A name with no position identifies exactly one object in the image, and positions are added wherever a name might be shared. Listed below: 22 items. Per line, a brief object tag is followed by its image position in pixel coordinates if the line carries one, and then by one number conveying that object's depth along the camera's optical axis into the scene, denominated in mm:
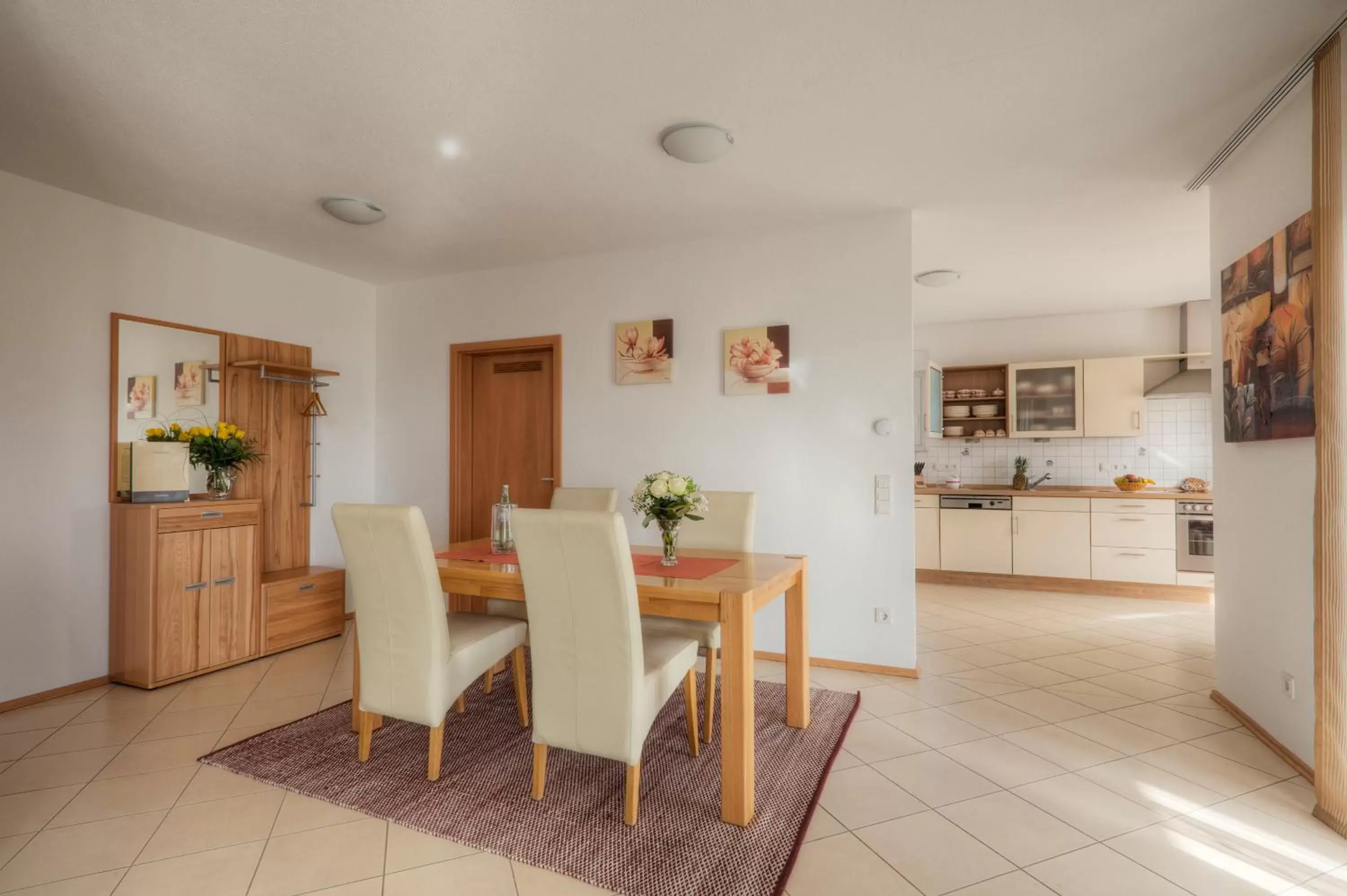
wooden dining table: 2004
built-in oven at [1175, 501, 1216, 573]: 5113
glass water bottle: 2793
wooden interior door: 4539
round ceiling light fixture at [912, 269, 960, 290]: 4637
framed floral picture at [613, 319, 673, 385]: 4055
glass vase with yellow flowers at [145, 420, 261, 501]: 3582
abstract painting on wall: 2242
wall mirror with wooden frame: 3406
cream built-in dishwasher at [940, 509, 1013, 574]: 5750
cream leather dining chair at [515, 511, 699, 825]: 1911
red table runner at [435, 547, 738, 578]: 2373
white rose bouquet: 2453
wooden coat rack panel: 4047
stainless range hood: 5457
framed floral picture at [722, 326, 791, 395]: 3764
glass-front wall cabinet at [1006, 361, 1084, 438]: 5844
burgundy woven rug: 1818
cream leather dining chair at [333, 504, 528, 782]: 2191
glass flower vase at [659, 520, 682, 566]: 2516
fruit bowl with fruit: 5621
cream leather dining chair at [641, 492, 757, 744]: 3045
